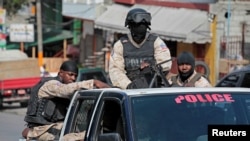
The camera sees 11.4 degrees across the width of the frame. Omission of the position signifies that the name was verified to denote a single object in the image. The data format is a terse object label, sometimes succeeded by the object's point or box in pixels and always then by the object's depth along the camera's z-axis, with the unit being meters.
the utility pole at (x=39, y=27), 61.12
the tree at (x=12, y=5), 74.71
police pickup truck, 9.57
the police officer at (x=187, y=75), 12.38
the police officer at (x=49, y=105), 13.14
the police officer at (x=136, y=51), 12.84
